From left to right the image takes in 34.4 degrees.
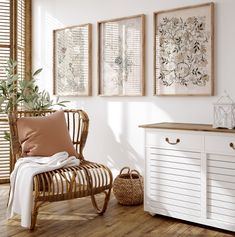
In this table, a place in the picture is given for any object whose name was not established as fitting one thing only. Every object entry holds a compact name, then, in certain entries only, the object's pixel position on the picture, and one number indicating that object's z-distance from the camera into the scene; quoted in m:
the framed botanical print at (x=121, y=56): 4.00
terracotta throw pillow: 3.44
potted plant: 4.21
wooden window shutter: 4.56
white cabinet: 2.92
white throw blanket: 2.96
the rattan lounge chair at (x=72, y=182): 2.96
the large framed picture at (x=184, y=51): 3.53
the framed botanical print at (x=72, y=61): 4.45
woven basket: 3.63
